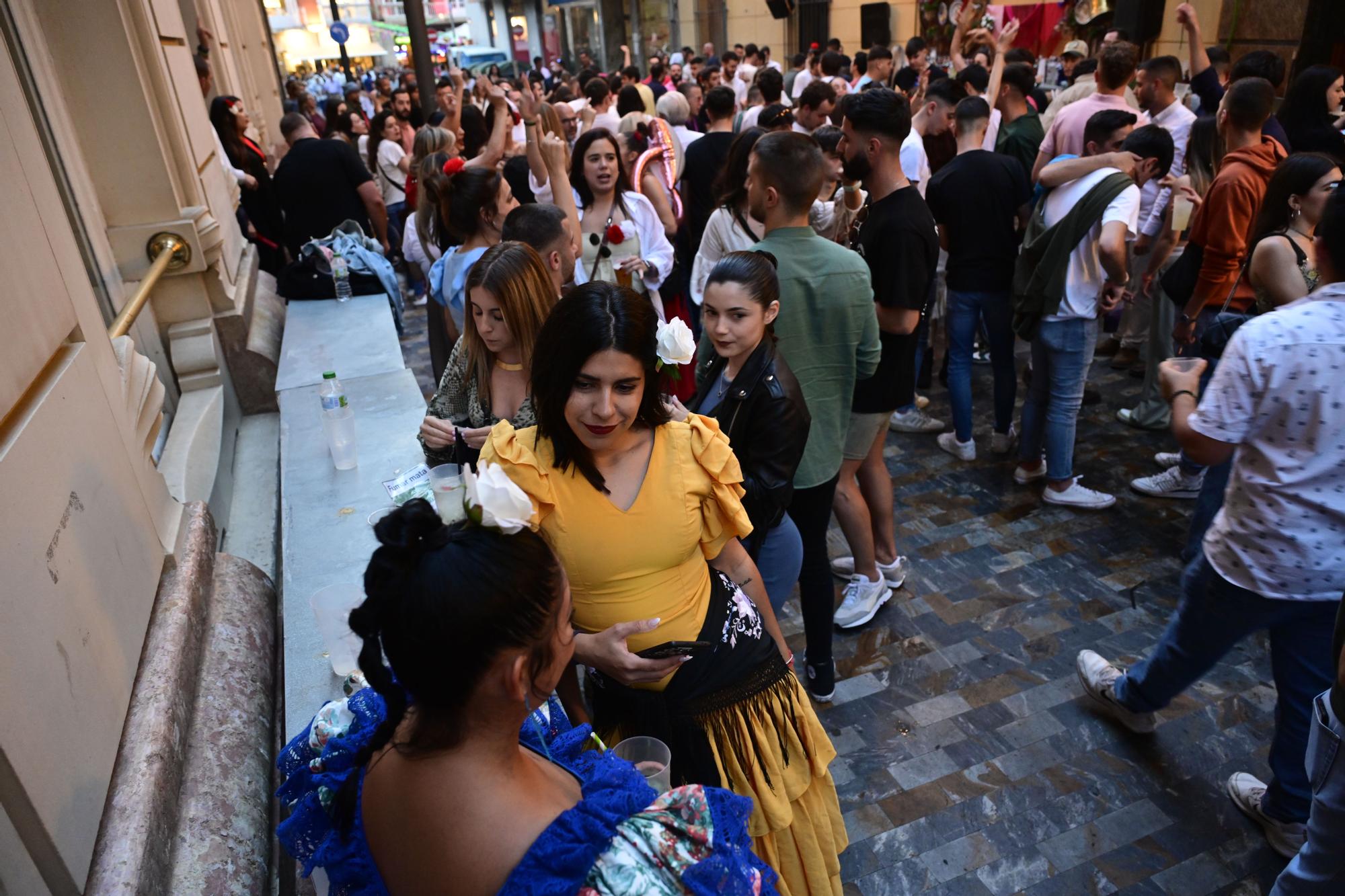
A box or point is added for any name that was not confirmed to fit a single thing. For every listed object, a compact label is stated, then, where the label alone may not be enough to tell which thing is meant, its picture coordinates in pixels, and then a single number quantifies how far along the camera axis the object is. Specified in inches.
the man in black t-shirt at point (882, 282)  142.5
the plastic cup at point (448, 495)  95.9
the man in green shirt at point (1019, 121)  229.9
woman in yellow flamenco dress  77.7
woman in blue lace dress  47.4
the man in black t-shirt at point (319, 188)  258.4
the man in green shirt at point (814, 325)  121.9
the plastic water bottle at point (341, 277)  227.8
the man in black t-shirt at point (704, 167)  237.6
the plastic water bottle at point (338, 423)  130.8
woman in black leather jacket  98.8
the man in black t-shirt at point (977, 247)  187.0
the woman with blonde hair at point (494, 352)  107.6
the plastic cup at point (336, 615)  90.1
